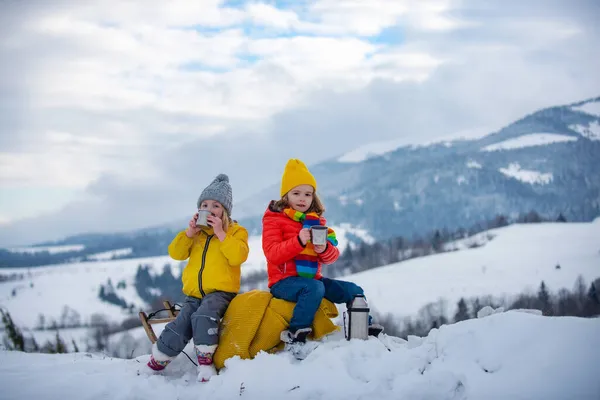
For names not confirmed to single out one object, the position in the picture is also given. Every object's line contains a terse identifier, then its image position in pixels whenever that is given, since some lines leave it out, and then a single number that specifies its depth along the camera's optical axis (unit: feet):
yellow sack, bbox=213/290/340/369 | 25.31
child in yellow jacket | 25.26
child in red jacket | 25.04
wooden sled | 28.22
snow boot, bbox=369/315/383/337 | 26.16
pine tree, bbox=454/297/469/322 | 370.49
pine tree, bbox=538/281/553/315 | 350.99
